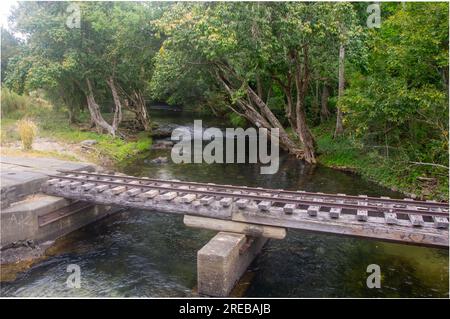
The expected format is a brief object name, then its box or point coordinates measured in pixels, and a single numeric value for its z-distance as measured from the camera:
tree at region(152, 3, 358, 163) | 14.09
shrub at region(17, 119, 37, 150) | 16.27
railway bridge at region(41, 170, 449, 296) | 7.08
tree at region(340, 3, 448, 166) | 12.13
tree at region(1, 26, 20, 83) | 32.78
